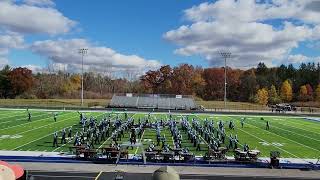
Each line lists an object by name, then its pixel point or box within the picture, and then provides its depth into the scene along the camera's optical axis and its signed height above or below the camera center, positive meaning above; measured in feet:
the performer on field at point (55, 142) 80.65 -8.47
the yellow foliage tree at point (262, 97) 320.70 -1.19
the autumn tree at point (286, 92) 345.82 +2.55
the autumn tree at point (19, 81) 323.37 +11.19
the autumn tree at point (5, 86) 323.37 +7.57
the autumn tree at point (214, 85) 374.77 +9.04
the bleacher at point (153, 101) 230.27 -2.90
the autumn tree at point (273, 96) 334.85 -0.53
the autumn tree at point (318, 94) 332.08 +0.87
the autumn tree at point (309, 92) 344.43 +2.56
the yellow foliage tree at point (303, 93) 345.92 +1.74
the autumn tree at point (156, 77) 372.38 +15.43
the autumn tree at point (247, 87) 361.30 +6.93
